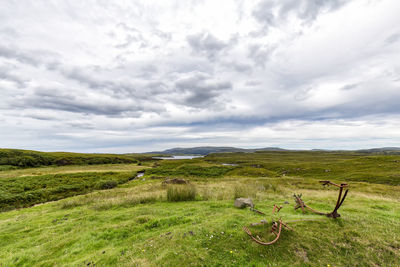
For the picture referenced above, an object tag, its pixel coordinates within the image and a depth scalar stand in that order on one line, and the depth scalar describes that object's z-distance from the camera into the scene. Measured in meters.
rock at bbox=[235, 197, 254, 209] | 10.98
